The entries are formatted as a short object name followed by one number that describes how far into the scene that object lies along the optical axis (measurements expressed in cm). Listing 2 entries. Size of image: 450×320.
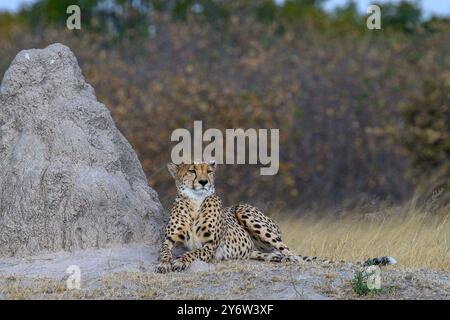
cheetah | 1681
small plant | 1383
